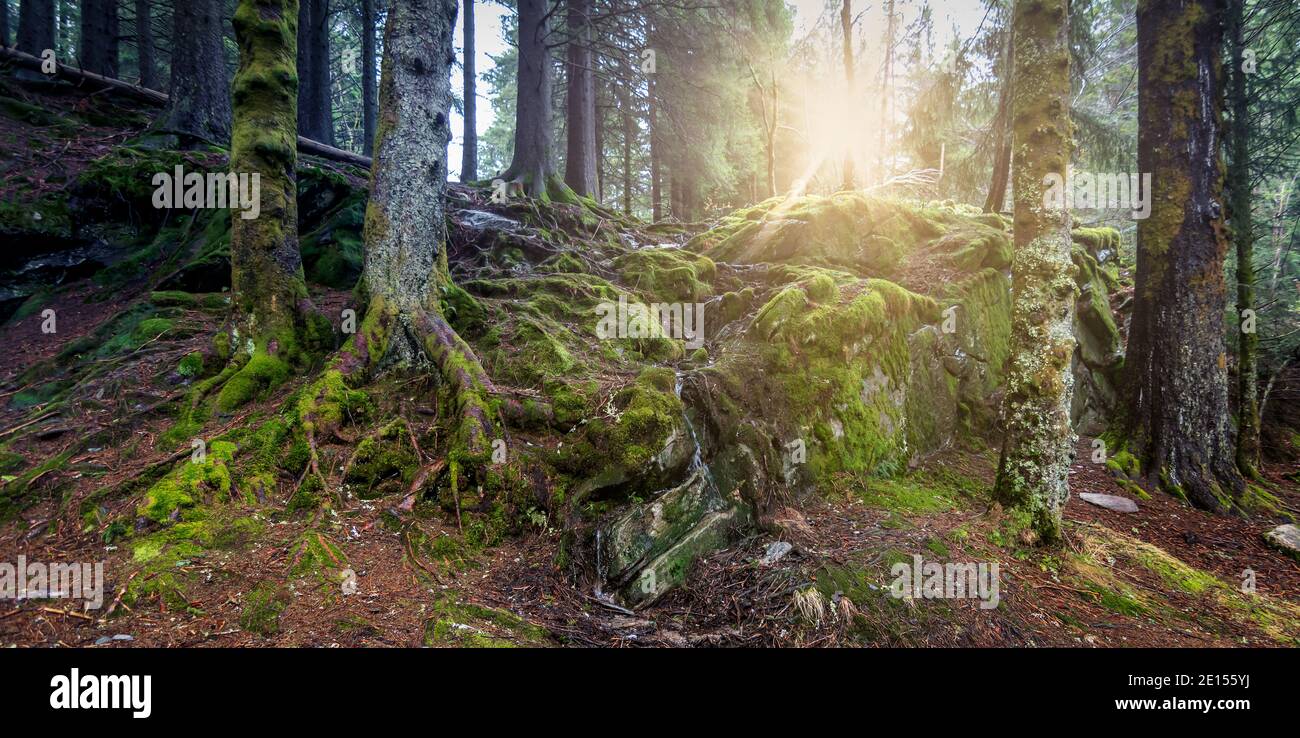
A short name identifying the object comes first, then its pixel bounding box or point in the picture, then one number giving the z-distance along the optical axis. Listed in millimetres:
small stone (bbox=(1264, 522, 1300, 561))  4620
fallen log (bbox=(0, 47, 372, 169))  8914
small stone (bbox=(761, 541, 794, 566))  3812
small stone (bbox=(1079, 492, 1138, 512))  5242
